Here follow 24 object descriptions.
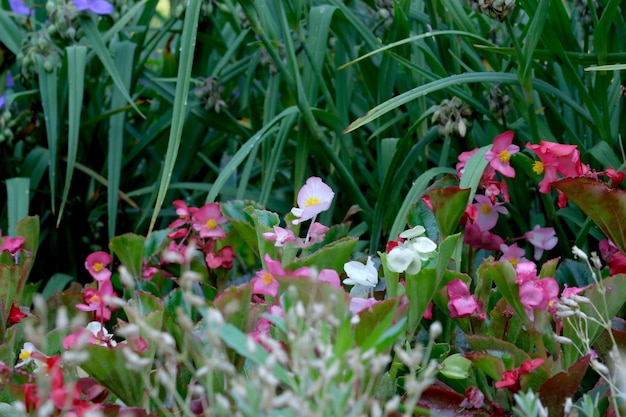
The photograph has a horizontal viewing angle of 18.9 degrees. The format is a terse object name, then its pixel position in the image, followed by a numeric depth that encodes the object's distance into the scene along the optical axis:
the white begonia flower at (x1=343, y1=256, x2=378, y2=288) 1.24
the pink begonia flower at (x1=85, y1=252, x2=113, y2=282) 1.36
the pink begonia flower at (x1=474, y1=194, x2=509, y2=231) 1.34
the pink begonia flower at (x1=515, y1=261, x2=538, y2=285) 1.20
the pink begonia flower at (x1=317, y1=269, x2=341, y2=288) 1.22
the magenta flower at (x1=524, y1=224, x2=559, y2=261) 1.39
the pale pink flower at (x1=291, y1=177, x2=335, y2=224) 1.28
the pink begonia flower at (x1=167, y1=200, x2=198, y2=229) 1.41
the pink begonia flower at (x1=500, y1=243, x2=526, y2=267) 1.35
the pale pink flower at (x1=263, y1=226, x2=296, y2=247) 1.25
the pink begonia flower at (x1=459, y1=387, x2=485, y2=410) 1.20
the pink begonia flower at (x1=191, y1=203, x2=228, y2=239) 1.38
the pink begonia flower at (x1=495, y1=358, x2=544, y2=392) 1.18
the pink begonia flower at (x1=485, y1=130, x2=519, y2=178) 1.34
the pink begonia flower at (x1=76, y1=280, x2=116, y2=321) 1.33
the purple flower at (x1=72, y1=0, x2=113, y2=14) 1.65
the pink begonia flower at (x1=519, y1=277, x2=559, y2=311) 1.19
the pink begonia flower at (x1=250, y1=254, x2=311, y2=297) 1.19
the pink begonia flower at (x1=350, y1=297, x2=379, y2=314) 1.21
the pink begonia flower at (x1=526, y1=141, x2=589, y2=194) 1.32
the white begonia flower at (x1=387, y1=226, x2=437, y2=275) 1.21
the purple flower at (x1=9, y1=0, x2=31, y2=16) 1.95
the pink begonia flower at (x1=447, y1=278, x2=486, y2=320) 1.23
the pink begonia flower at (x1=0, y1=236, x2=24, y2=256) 1.37
